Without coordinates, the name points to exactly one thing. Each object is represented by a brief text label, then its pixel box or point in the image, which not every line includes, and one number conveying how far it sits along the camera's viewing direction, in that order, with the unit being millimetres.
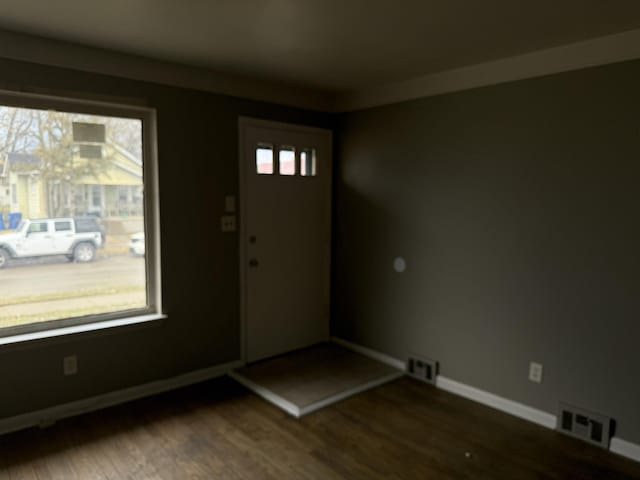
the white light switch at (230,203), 3443
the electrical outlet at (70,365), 2803
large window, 2656
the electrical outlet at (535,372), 2826
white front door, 3619
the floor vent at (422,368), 3391
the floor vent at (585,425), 2547
